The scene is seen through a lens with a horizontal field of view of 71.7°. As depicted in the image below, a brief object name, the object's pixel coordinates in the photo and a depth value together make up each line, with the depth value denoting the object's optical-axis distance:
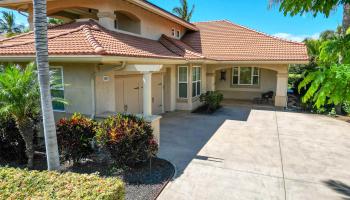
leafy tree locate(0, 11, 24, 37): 33.62
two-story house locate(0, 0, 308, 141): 8.54
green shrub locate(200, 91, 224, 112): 15.53
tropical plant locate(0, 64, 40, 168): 6.09
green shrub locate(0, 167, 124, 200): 3.78
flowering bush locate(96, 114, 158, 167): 6.41
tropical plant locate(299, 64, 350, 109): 2.74
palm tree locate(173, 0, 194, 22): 34.12
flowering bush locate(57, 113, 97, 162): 6.68
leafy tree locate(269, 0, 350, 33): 3.38
